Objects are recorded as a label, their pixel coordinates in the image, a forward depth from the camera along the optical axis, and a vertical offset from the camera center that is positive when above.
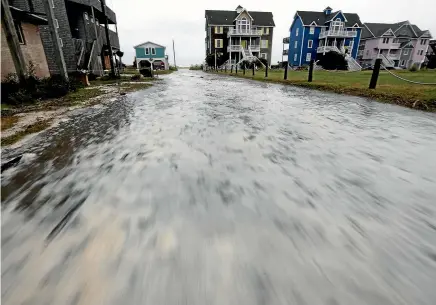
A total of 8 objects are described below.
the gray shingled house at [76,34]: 16.95 +2.60
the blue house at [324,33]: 43.38 +5.01
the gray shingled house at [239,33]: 45.12 +5.50
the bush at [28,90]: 8.45 -0.94
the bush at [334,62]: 35.75 -0.03
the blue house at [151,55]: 54.02 +1.87
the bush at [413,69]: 27.36 -0.89
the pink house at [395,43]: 47.81 +3.51
